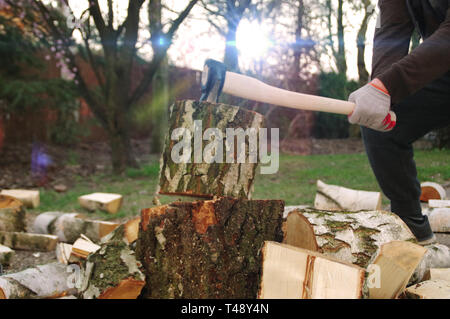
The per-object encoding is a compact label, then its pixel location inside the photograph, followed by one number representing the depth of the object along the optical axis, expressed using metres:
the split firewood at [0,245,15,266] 2.56
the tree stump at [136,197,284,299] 1.68
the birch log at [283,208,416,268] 1.85
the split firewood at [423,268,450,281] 1.86
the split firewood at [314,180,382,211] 3.04
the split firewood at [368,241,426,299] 1.59
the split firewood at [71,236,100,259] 2.27
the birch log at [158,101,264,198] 1.85
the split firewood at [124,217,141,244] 2.28
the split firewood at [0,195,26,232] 3.19
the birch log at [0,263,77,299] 1.92
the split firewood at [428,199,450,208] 2.83
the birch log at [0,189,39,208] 4.46
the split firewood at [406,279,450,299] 1.57
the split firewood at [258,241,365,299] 1.45
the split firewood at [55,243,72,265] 2.41
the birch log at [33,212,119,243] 2.98
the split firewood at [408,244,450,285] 2.05
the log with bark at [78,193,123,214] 4.18
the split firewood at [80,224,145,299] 1.60
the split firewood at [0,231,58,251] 2.95
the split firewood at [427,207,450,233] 2.66
